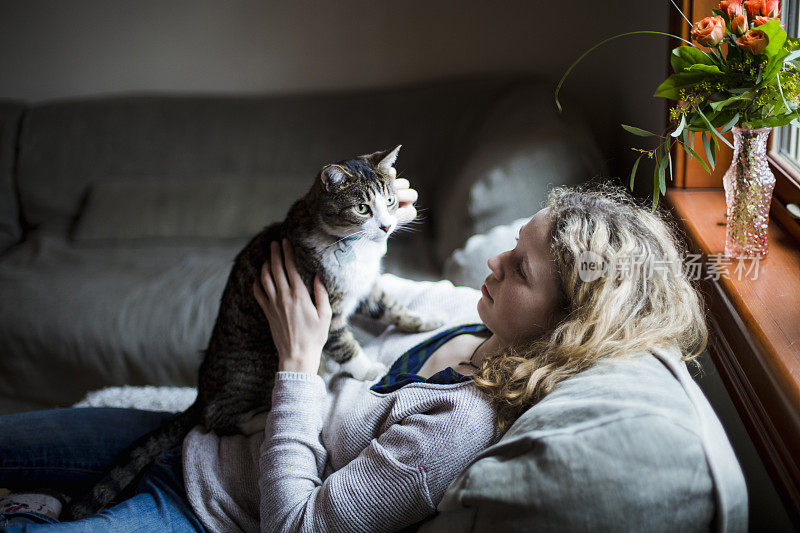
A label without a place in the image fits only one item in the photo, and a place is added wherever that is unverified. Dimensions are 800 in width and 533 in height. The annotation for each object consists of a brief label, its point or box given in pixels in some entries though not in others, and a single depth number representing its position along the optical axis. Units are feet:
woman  3.01
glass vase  4.04
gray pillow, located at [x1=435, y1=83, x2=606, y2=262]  6.60
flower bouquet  3.65
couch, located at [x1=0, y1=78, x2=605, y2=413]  6.81
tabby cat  4.36
